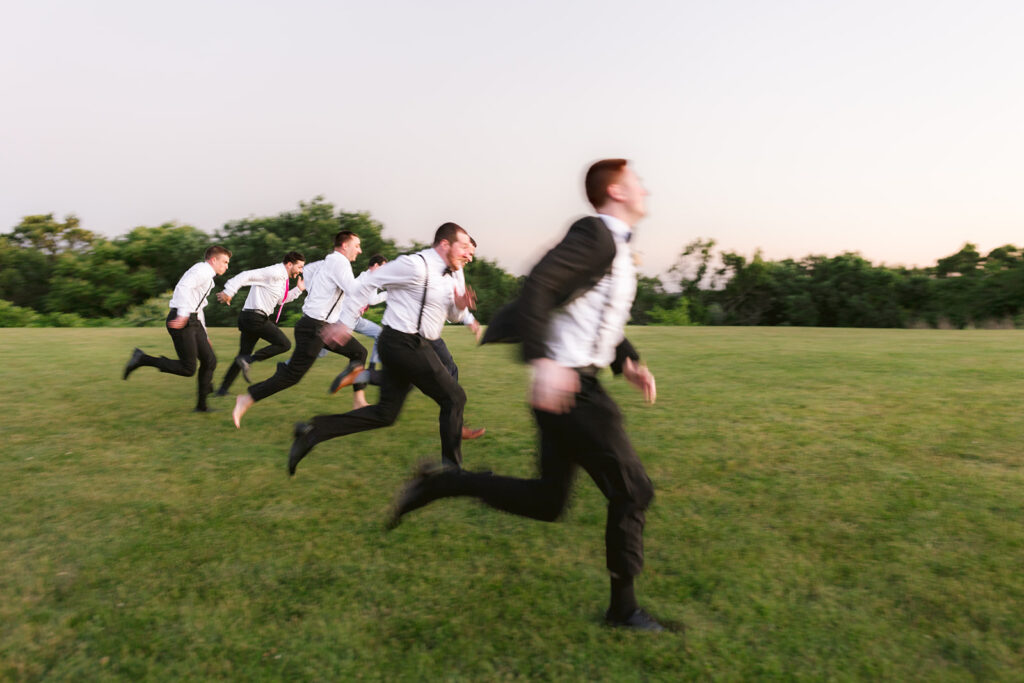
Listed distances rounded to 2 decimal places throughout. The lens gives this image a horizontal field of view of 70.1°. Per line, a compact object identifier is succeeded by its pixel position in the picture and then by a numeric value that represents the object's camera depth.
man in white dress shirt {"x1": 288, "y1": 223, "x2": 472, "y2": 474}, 5.46
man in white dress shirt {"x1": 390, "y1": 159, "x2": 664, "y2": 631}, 2.69
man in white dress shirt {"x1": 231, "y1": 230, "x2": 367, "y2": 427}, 7.36
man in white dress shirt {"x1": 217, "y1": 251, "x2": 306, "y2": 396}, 9.14
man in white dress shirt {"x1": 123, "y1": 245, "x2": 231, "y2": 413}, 8.16
